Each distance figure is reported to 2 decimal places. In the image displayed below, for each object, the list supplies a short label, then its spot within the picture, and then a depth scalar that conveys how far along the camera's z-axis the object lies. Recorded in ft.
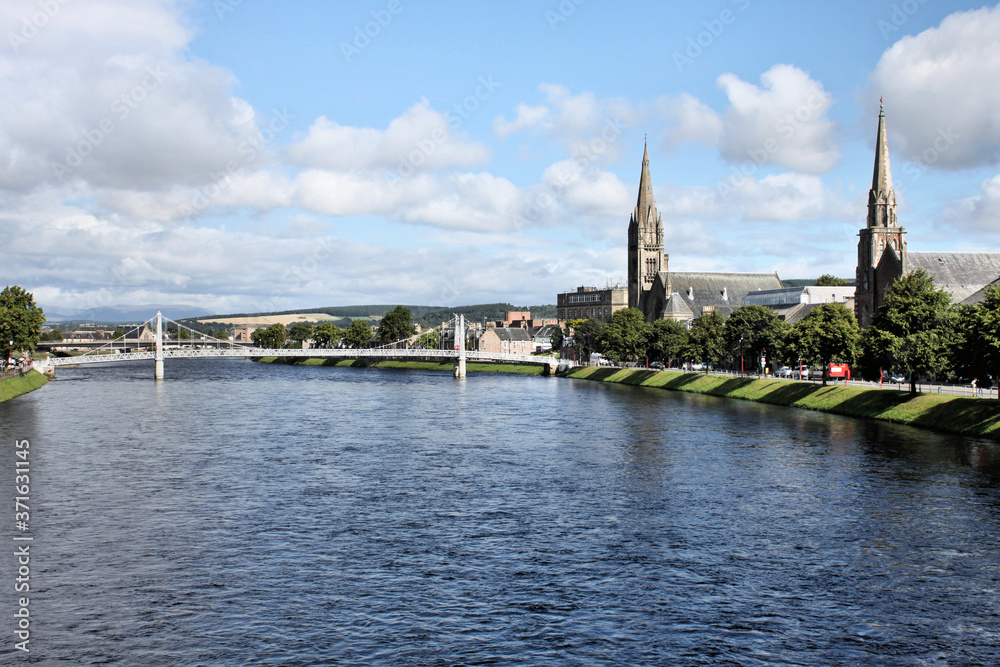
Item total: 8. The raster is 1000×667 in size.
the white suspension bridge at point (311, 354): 515.91
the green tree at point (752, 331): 384.68
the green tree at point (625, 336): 521.24
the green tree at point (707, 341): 432.66
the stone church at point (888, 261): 402.52
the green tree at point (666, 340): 487.61
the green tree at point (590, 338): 612.70
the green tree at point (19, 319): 386.93
